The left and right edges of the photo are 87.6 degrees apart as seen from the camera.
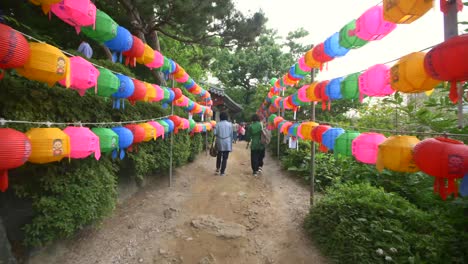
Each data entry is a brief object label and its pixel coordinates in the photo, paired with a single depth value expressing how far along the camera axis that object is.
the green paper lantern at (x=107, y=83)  3.27
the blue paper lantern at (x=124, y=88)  3.75
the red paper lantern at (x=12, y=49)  1.94
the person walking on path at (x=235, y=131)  19.87
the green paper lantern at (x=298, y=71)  6.60
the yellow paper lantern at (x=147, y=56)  4.54
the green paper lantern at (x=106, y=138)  3.32
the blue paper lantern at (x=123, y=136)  3.80
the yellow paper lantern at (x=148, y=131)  4.55
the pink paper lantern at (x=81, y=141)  2.76
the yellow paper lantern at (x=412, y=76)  2.27
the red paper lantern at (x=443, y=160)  1.96
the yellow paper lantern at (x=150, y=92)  4.55
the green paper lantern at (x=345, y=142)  3.65
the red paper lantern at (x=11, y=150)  1.93
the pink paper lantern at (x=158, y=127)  5.04
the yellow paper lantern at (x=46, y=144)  2.34
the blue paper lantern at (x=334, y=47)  4.23
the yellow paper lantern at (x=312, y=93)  4.95
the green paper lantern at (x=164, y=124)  5.56
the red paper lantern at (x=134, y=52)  4.09
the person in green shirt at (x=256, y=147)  8.36
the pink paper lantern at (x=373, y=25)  3.10
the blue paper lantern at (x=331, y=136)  4.07
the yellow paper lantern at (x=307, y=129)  5.16
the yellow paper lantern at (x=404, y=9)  2.22
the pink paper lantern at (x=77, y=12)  2.57
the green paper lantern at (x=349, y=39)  3.69
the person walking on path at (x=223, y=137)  8.06
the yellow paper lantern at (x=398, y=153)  2.47
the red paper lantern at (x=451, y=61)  1.76
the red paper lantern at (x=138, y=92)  4.14
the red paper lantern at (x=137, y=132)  4.22
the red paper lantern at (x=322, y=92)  4.56
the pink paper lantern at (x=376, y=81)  2.97
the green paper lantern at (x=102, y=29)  3.14
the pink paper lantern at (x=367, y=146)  3.12
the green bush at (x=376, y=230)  2.96
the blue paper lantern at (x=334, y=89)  4.09
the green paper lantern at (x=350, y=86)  3.62
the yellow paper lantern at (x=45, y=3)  2.32
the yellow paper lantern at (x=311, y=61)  5.17
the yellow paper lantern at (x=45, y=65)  2.26
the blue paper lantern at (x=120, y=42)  3.57
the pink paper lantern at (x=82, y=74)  2.69
